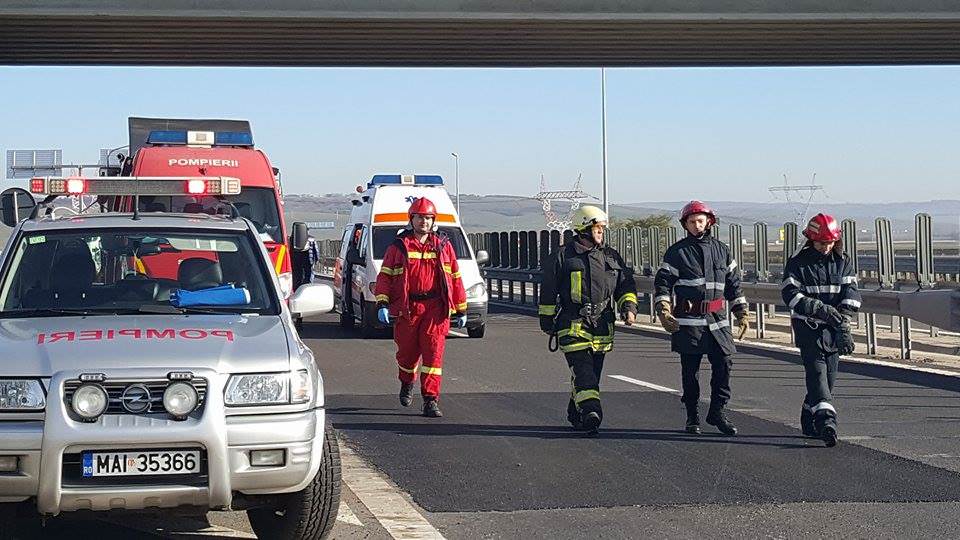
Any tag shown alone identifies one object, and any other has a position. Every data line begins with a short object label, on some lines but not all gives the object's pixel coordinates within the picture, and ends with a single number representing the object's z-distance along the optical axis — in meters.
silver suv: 5.76
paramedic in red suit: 11.65
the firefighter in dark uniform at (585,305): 10.41
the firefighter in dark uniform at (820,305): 10.05
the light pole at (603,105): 43.33
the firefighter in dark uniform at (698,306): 10.27
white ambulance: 21.09
